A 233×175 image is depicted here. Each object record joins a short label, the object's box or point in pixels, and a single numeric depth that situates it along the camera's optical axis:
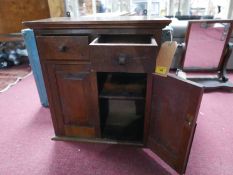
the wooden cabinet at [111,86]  1.01
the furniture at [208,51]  2.15
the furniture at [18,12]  2.88
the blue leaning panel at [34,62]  1.67
